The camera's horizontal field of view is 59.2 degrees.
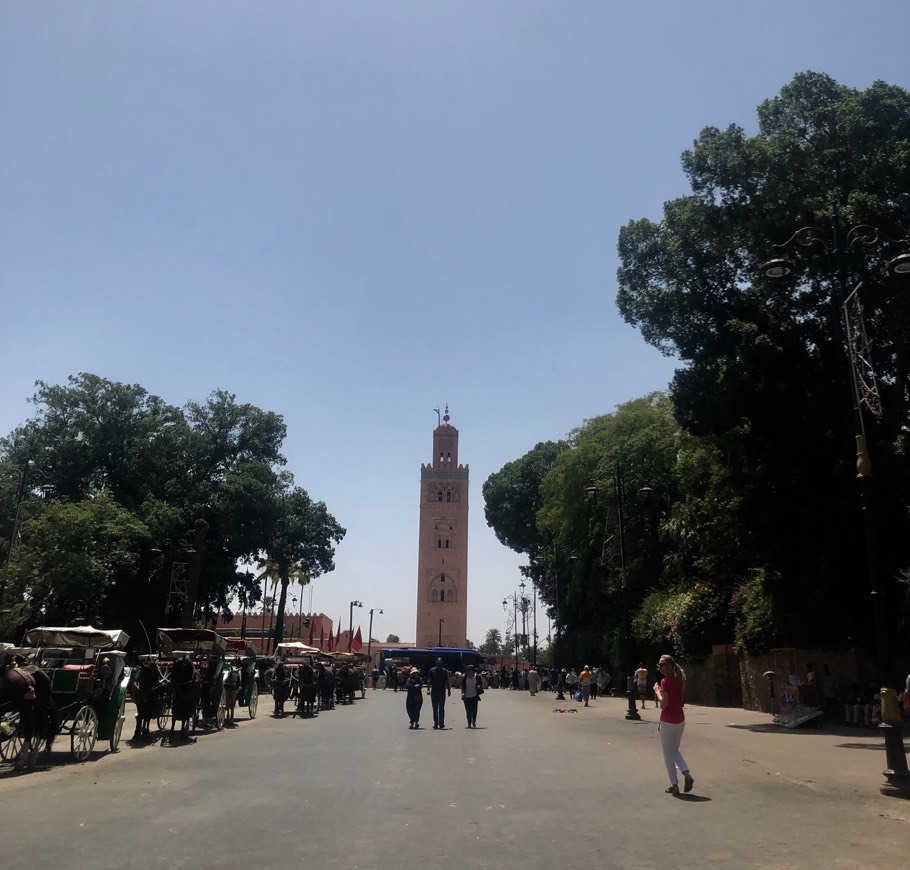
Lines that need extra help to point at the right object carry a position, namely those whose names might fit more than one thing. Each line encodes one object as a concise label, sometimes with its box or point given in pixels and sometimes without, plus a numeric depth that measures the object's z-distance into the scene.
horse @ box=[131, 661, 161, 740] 15.95
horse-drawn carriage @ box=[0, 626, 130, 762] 12.48
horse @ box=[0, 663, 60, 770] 11.54
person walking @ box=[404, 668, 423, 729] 20.36
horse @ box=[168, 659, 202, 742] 16.61
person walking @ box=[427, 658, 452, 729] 21.12
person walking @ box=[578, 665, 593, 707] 33.09
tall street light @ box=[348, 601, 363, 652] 69.81
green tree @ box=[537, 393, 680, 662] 41.81
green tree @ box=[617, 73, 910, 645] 19.88
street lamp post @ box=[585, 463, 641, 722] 23.81
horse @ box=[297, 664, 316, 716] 26.39
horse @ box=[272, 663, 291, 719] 25.44
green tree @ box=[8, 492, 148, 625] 34.94
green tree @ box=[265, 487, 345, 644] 50.85
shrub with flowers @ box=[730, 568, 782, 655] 23.17
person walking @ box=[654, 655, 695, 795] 9.77
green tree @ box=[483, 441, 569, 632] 68.88
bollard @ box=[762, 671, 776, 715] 24.81
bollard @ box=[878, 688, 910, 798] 9.72
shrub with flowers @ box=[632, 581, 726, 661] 30.42
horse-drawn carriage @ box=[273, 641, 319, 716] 26.41
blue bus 61.81
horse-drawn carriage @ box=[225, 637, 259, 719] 24.60
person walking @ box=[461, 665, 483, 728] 21.09
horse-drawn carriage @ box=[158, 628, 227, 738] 16.67
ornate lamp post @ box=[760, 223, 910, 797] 9.87
